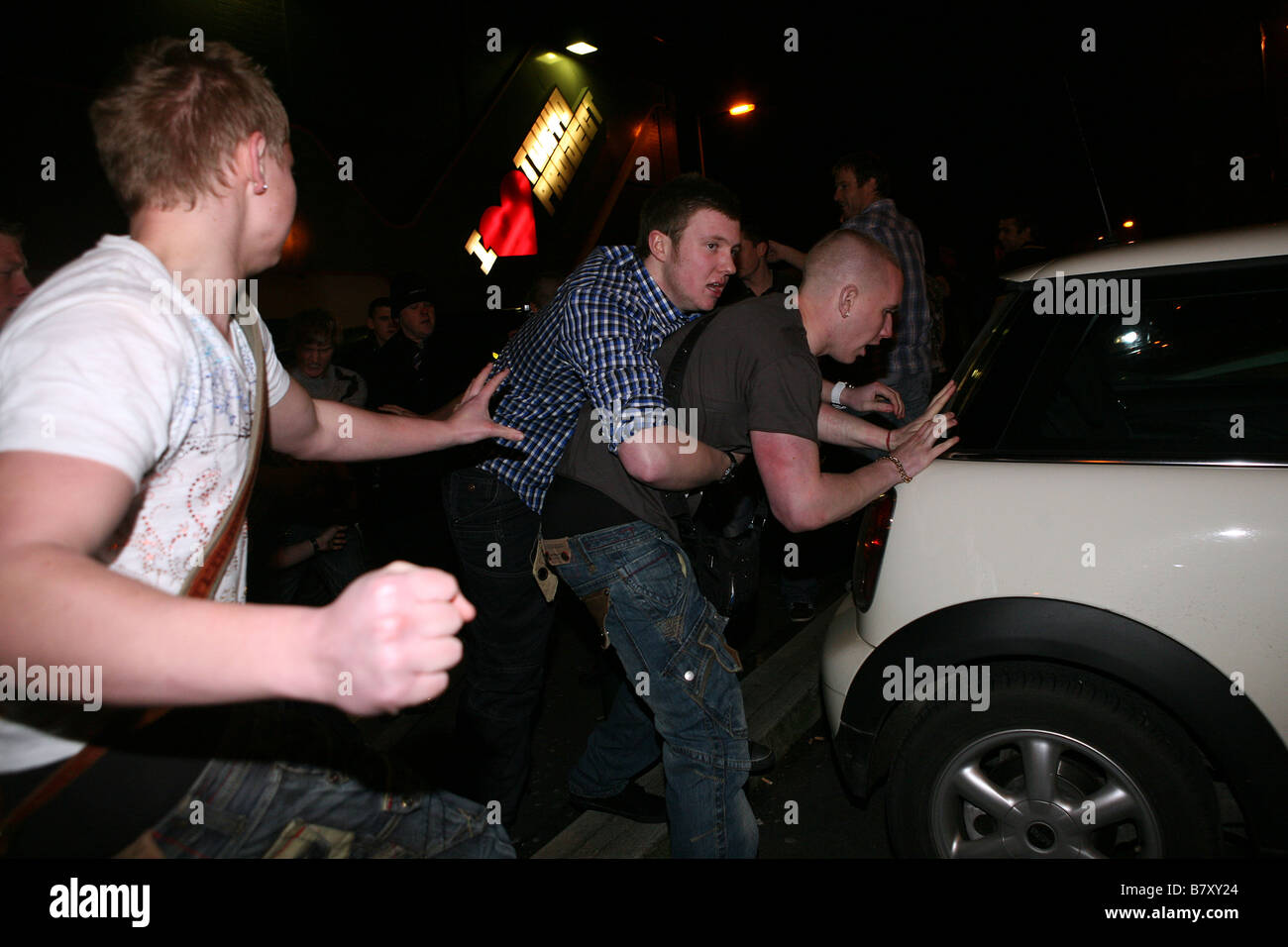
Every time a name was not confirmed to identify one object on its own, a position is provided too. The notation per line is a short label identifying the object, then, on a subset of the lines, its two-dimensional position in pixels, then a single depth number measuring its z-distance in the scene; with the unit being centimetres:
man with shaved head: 215
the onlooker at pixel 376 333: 503
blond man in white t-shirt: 79
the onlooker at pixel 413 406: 388
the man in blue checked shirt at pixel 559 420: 207
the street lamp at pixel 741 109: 1517
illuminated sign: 1152
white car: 198
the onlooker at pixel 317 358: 441
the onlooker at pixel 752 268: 550
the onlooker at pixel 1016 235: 581
